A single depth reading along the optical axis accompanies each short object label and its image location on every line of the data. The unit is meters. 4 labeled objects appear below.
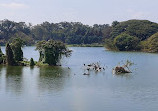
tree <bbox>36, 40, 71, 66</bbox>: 92.94
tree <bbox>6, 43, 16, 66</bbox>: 93.75
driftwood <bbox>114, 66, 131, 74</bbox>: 81.31
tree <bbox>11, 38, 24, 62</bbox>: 98.19
